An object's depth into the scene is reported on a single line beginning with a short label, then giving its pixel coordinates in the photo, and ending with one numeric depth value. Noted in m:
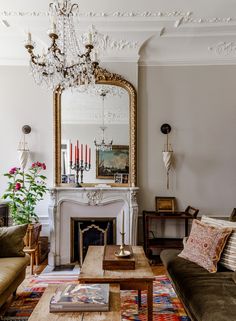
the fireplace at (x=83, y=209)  4.06
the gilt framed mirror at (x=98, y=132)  4.22
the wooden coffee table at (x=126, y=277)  2.15
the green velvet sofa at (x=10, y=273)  2.31
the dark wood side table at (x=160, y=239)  3.95
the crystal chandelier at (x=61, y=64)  2.54
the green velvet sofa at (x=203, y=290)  1.80
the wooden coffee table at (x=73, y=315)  1.61
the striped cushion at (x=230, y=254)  2.51
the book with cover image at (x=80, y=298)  1.69
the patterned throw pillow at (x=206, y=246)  2.54
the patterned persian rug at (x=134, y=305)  2.54
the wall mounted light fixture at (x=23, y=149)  4.15
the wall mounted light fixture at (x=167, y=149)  4.21
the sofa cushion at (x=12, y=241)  2.82
